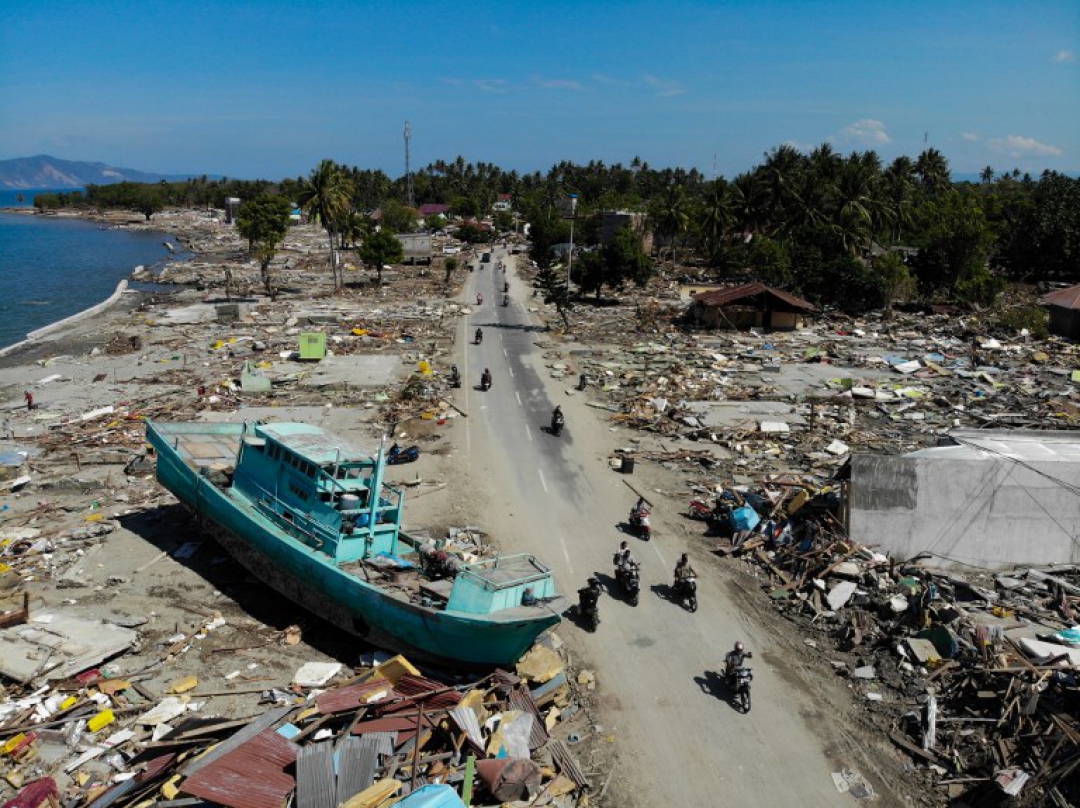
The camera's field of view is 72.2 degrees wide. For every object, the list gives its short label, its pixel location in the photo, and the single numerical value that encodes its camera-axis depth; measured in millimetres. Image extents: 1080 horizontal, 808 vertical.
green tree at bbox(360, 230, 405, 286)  53812
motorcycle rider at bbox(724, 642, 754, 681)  11453
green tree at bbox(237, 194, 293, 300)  50969
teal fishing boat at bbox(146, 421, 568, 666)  11469
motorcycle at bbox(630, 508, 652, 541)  16891
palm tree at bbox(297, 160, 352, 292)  49031
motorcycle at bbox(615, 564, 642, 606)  14062
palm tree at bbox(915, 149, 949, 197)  89312
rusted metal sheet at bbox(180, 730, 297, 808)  8516
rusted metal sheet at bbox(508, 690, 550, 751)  10328
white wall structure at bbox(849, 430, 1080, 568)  15586
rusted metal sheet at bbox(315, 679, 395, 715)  10180
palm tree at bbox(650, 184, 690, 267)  62750
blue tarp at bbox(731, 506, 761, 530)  16688
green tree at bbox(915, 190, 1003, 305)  47531
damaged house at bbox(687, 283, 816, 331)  40812
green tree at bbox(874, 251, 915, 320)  45656
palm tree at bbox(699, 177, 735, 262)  60188
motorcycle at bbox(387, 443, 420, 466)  21078
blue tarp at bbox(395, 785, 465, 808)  8078
